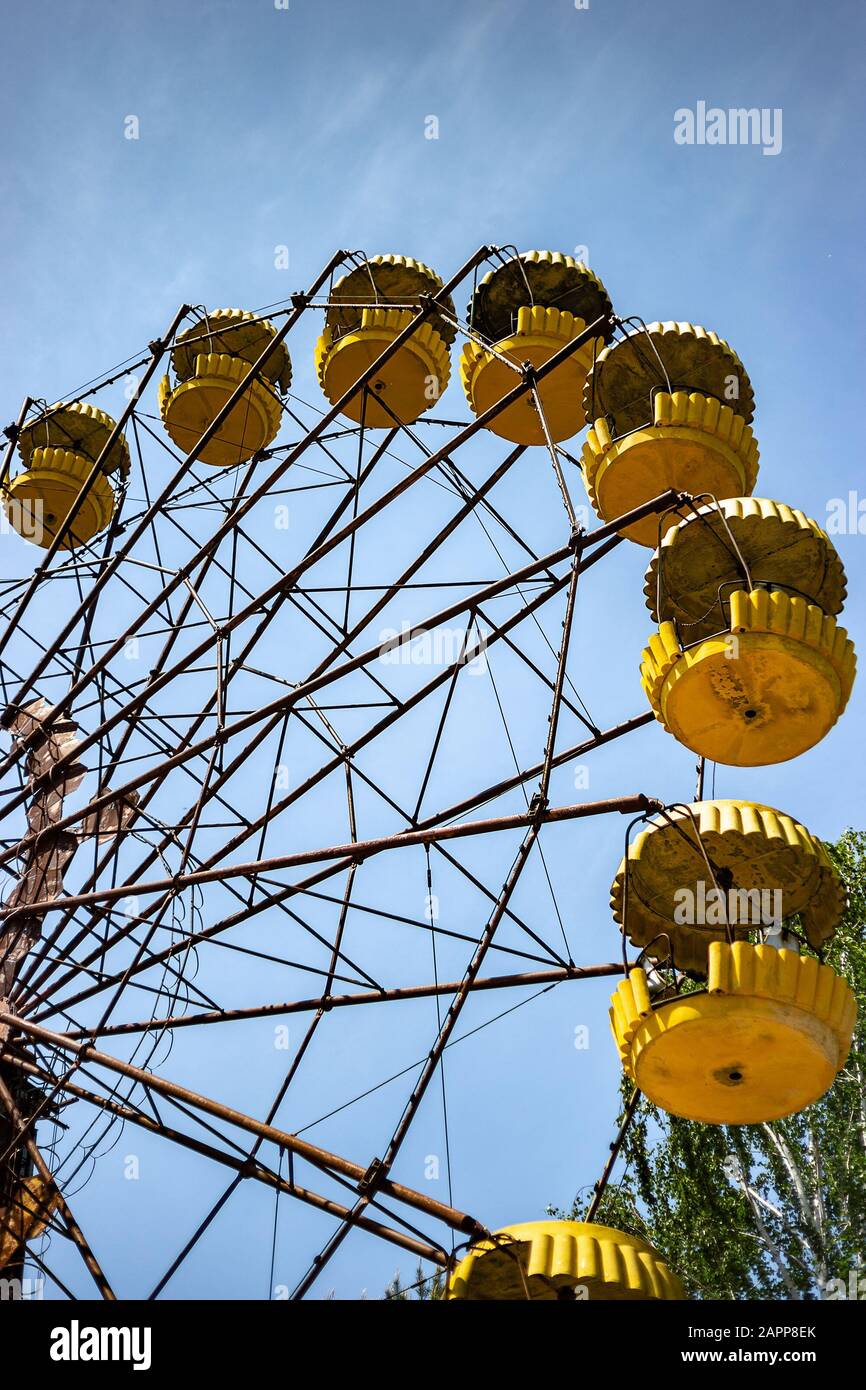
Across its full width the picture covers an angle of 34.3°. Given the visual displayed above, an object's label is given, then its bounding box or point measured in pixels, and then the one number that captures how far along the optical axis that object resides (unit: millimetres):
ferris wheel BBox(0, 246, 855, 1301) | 9312
